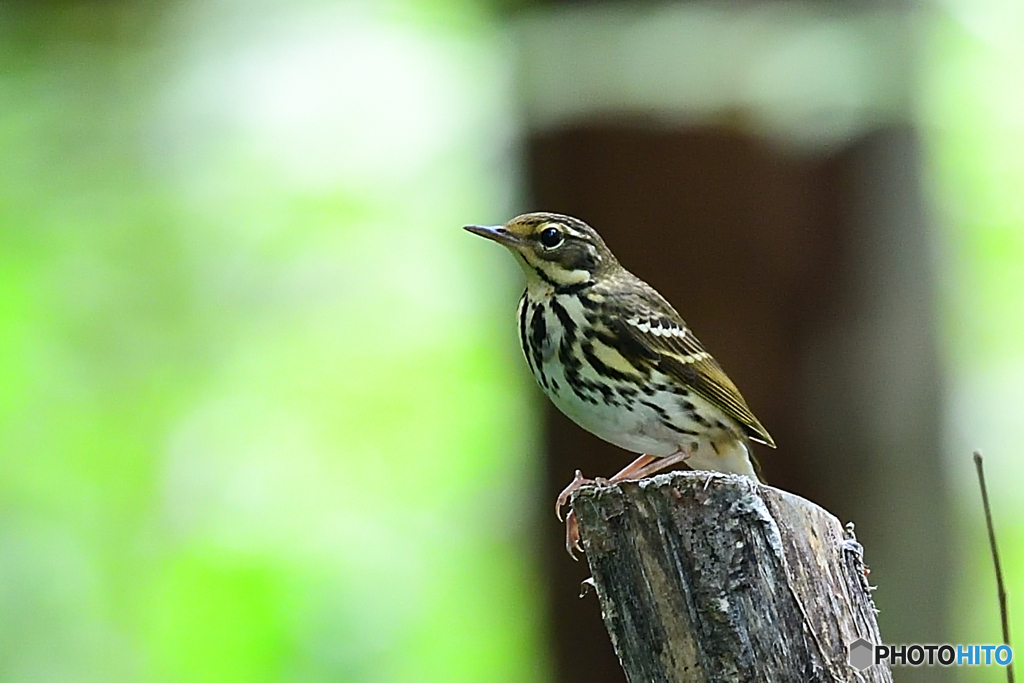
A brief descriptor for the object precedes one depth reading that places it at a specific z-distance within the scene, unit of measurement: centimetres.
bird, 710
